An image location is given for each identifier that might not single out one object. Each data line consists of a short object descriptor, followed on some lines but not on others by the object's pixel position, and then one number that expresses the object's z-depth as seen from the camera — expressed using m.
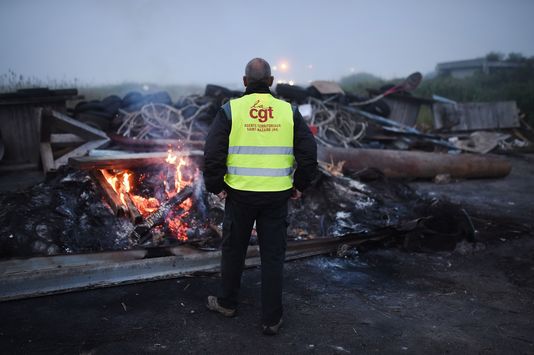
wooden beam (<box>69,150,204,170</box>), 5.72
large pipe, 8.59
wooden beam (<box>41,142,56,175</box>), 7.53
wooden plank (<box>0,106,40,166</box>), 8.82
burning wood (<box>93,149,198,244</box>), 5.32
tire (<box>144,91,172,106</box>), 10.81
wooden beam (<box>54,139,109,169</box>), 7.54
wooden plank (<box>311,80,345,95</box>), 13.24
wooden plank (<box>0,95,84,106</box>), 8.60
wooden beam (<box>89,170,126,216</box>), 5.25
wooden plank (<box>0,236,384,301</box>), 3.77
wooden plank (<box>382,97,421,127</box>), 15.37
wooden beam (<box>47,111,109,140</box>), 7.50
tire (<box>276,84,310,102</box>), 12.24
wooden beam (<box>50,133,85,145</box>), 8.25
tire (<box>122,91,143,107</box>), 10.79
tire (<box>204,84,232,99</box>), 11.10
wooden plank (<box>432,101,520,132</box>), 15.91
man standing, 3.28
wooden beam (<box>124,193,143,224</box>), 5.20
